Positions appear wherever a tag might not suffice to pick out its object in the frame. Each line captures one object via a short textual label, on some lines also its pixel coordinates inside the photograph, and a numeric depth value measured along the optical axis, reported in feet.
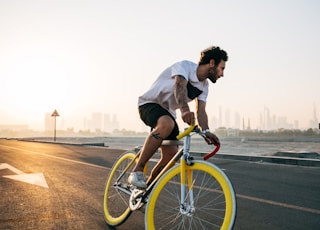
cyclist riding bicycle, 8.76
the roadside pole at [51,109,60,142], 85.12
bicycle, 7.27
